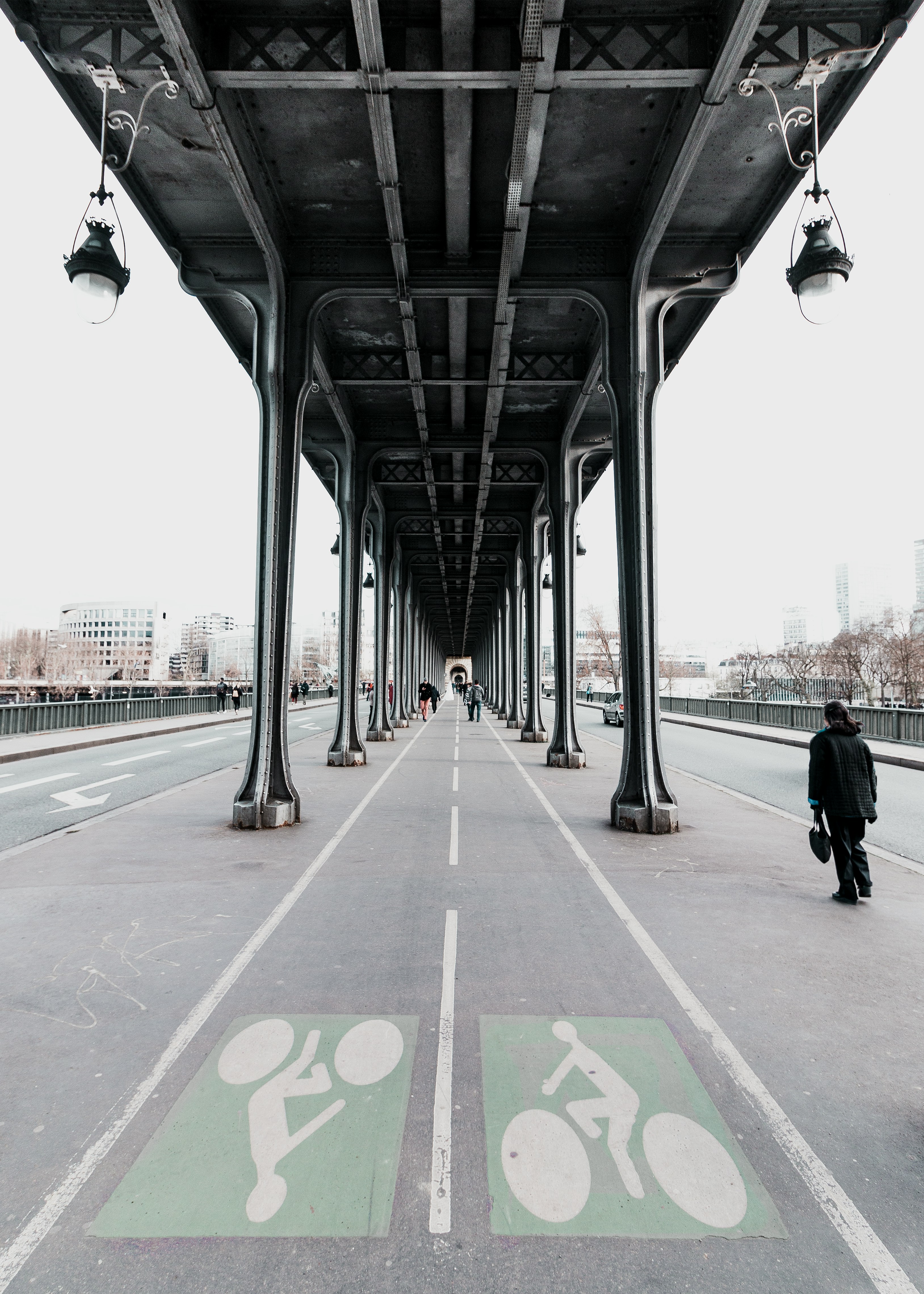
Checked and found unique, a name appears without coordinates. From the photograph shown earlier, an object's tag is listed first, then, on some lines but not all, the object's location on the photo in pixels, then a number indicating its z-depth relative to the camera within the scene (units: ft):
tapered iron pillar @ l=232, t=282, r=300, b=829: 33.71
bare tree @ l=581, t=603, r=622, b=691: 269.64
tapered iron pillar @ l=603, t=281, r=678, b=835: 33.83
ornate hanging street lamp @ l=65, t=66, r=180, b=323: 21.85
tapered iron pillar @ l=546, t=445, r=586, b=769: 63.00
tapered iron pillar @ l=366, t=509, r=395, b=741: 85.81
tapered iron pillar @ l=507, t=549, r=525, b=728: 109.60
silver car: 130.62
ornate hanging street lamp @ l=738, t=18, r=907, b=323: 22.02
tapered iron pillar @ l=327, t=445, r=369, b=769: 59.00
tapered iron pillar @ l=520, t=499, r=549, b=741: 86.43
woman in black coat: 21.52
